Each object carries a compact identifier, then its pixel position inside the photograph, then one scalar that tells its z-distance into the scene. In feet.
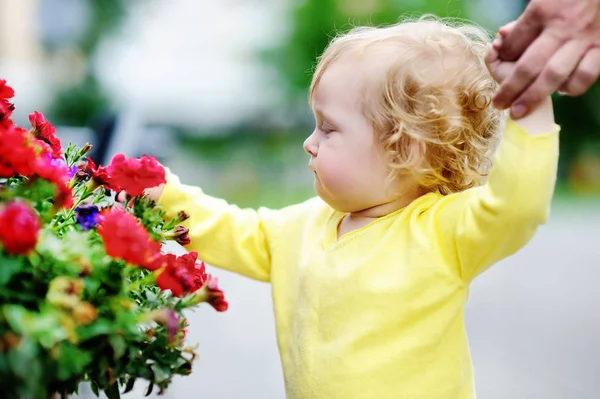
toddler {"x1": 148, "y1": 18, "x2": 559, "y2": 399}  5.01
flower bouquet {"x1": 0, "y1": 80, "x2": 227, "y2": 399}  4.25
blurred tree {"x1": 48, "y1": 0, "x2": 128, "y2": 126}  49.29
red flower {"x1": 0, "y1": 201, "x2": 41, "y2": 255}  4.24
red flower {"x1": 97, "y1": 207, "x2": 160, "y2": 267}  4.40
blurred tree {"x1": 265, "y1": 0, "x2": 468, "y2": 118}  60.85
